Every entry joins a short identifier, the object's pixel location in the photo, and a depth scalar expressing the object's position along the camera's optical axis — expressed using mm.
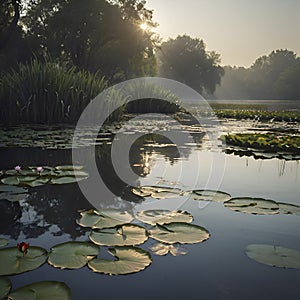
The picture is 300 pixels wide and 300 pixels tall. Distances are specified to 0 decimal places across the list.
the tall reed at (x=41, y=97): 8961
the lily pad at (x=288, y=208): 2713
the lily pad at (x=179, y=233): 2117
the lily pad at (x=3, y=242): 1978
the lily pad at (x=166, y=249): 1990
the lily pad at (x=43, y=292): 1438
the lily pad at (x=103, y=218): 2338
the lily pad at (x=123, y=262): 1726
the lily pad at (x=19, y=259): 1699
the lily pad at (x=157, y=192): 3146
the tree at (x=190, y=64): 71188
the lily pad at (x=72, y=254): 1778
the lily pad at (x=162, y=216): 2451
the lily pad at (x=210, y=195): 3081
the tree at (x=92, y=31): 24766
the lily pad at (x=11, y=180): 3407
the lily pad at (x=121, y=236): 2033
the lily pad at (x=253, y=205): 2727
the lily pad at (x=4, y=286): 1483
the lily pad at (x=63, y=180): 3514
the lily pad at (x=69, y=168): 4097
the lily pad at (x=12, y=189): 3162
